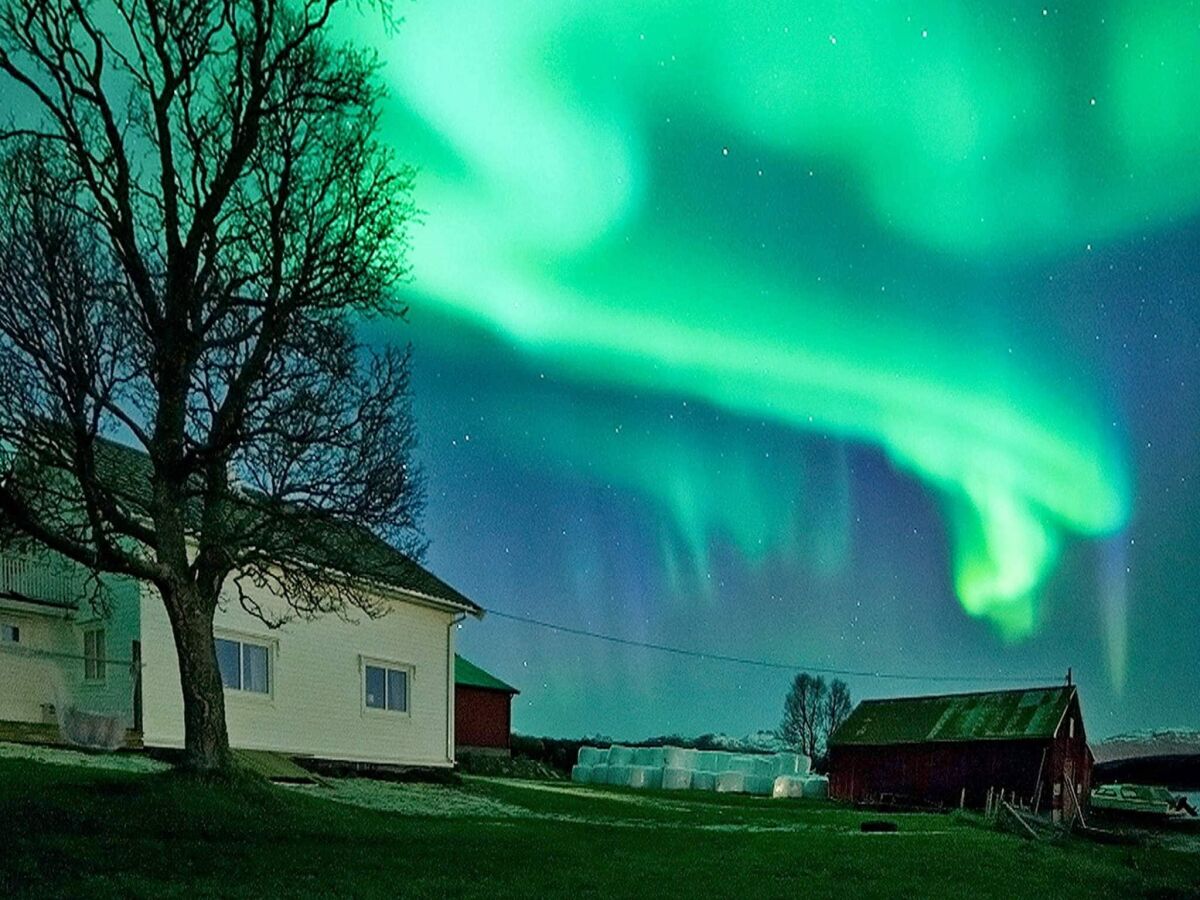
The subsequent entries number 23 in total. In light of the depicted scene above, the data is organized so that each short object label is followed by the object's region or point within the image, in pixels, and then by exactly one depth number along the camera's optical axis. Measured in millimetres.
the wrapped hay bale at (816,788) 47750
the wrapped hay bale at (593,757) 47281
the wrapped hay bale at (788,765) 47625
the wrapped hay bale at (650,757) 44719
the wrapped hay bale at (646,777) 43000
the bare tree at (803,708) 86688
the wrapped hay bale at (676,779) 43000
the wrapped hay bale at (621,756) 45625
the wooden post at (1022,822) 25086
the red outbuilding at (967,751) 47562
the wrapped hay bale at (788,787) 46153
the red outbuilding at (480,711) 44781
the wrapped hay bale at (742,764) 46634
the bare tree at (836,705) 86938
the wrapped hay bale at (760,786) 45906
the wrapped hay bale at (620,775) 43438
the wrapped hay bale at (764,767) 46781
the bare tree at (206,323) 14945
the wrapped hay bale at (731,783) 44562
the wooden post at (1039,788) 46094
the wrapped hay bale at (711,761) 46188
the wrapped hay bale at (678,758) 44312
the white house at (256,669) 22438
